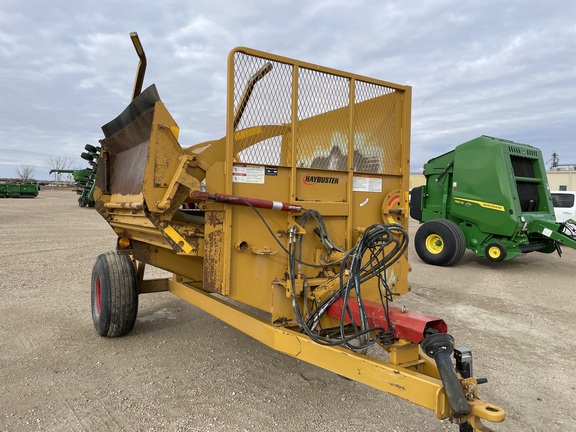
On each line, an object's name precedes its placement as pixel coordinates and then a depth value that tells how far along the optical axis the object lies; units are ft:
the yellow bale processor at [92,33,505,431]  8.63
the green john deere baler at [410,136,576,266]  26.48
